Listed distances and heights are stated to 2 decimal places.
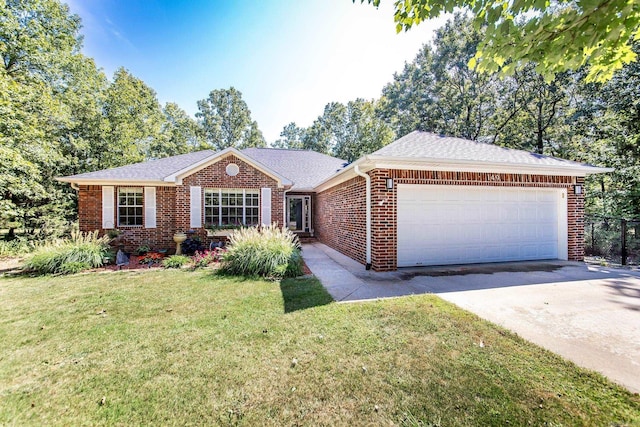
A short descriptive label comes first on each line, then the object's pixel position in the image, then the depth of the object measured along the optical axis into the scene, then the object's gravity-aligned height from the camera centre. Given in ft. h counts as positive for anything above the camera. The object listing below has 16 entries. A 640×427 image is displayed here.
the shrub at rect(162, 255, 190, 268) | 26.20 -4.70
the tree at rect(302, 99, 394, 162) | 81.05 +27.41
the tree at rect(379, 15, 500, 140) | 58.90 +29.55
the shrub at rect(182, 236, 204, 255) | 32.89 -3.94
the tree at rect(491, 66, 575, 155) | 51.90 +21.87
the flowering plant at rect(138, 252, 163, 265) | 27.93 -4.79
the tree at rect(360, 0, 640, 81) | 7.59 +5.73
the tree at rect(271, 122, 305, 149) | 113.09 +33.50
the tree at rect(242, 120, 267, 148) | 104.12 +30.45
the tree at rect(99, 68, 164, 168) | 58.90 +22.74
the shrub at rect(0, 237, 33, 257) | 37.14 -4.67
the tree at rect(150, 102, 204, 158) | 81.35 +27.96
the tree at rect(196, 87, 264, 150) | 100.07 +36.04
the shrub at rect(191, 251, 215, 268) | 26.30 -4.58
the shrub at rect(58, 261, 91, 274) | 23.84 -4.79
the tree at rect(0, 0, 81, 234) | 33.78 +15.56
